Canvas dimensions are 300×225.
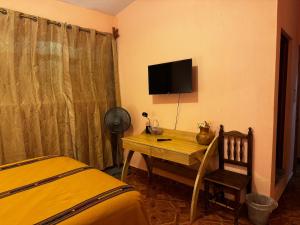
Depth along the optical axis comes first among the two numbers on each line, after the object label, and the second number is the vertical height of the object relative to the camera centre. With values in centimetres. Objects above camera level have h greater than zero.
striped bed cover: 113 -66
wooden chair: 196 -91
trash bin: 190 -115
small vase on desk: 229 -51
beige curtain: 246 +10
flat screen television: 247 +20
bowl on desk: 291 -55
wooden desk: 208 -64
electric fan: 320 -42
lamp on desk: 296 -51
